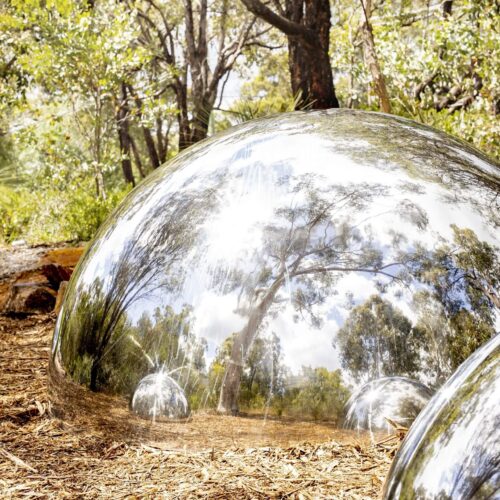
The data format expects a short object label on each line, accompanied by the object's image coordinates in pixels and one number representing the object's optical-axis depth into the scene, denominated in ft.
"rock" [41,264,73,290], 26.89
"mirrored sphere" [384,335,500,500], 4.80
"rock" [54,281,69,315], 22.86
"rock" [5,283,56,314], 24.80
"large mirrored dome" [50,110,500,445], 8.11
